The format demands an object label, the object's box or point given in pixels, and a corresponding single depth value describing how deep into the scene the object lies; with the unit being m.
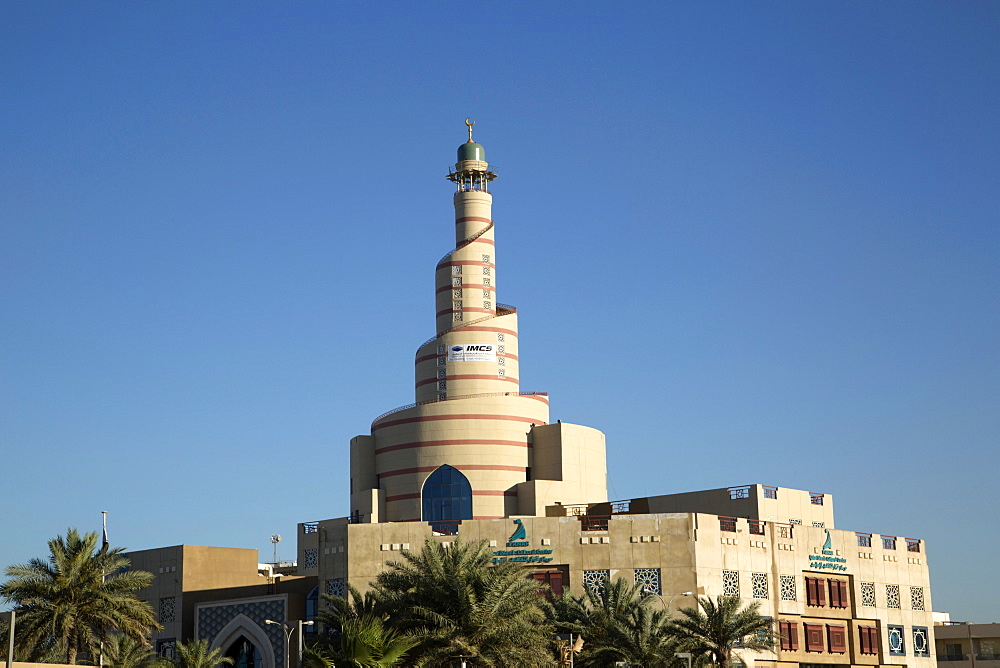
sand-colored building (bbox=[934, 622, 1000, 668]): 102.94
